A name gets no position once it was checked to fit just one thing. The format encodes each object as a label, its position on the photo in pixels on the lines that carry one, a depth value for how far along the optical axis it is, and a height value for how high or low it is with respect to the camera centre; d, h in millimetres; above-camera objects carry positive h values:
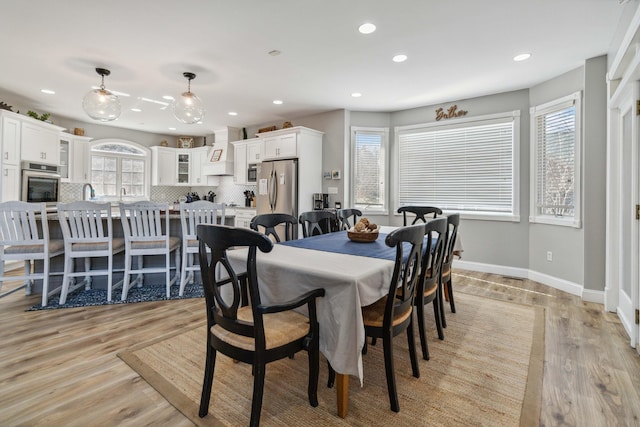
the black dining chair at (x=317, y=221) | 2886 -99
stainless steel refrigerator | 5332 +427
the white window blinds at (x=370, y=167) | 5520 +795
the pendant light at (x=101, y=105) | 3361 +1145
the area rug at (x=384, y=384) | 1601 -1049
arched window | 6805 +925
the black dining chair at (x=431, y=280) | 2016 -489
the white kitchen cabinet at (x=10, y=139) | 4395 +1011
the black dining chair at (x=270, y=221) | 2398 -79
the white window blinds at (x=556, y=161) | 3729 +675
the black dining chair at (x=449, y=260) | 2617 -427
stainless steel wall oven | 4844 +426
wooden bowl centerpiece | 2426 -162
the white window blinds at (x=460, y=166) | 4562 +740
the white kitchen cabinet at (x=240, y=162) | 6398 +1011
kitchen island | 3629 -655
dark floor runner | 3234 -976
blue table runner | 2025 -251
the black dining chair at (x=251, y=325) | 1342 -563
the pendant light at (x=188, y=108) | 3494 +1162
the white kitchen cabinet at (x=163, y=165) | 7363 +1070
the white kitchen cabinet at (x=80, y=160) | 6096 +998
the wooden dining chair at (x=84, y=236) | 3207 -284
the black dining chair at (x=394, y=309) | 1573 -551
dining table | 1444 -382
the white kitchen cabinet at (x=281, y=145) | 5383 +1198
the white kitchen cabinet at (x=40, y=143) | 4824 +1091
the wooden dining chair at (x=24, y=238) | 3045 -301
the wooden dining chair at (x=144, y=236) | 3400 -298
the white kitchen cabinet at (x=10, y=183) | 4418 +384
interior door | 2404 -27
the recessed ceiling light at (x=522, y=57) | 3339 +1711
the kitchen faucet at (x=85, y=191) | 6477 +383
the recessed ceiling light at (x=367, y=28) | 2805 +1690
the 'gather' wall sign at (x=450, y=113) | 4863 +1588
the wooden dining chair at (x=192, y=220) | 3504 -111
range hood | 6848 +1261
